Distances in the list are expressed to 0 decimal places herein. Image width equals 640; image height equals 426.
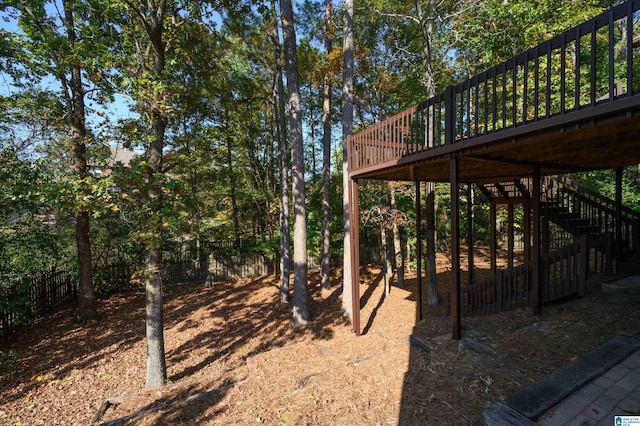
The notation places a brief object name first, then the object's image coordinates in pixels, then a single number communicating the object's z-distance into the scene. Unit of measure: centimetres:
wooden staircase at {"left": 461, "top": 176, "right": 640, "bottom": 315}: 535
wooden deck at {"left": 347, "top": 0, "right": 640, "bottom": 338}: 262
